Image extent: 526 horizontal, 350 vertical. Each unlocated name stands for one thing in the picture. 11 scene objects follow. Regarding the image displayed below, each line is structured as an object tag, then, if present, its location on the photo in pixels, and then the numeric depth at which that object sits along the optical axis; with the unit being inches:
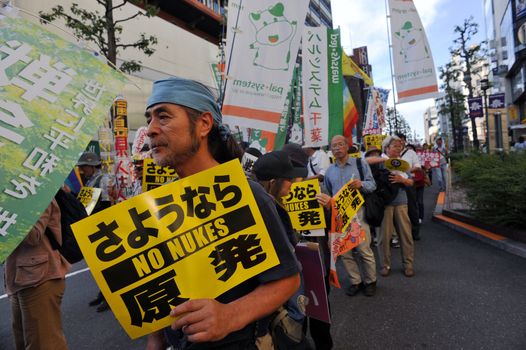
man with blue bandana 39.0
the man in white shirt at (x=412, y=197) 234.5
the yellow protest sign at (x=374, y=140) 332.2
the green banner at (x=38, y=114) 43.9
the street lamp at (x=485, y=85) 665.5
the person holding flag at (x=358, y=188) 158.7
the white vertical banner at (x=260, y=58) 144.4
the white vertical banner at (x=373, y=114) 441.7
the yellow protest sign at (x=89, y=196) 153.6
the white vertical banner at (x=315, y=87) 206.7
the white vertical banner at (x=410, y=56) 257.1
